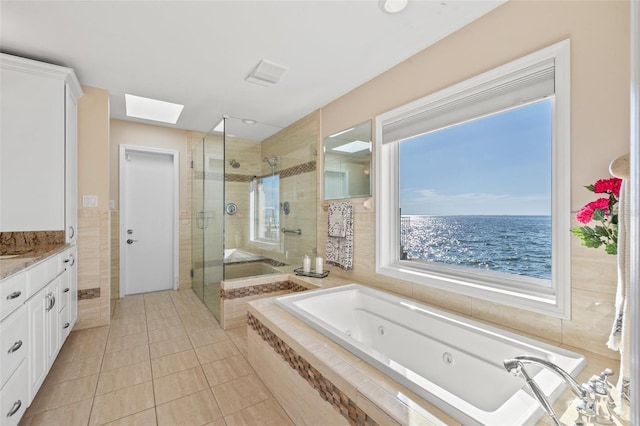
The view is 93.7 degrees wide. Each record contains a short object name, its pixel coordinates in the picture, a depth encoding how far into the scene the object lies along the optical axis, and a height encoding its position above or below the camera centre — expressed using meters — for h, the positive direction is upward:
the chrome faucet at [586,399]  1.03 -0.66
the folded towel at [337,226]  2.93 -0.14
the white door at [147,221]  3.97 -0.13
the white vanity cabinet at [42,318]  1.64 -0.65
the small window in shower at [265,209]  3.40 +0.03
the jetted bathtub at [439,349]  1.13 -0.72
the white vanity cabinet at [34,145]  2.14 +0.49
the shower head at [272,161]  3.49 +0.59
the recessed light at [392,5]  1.75 +1.23
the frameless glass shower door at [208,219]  3.20 -0.09
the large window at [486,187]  1.61 +0.17
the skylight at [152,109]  3.36 +1.23
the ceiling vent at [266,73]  2.46 +1.19
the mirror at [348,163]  2.78 +0.49
